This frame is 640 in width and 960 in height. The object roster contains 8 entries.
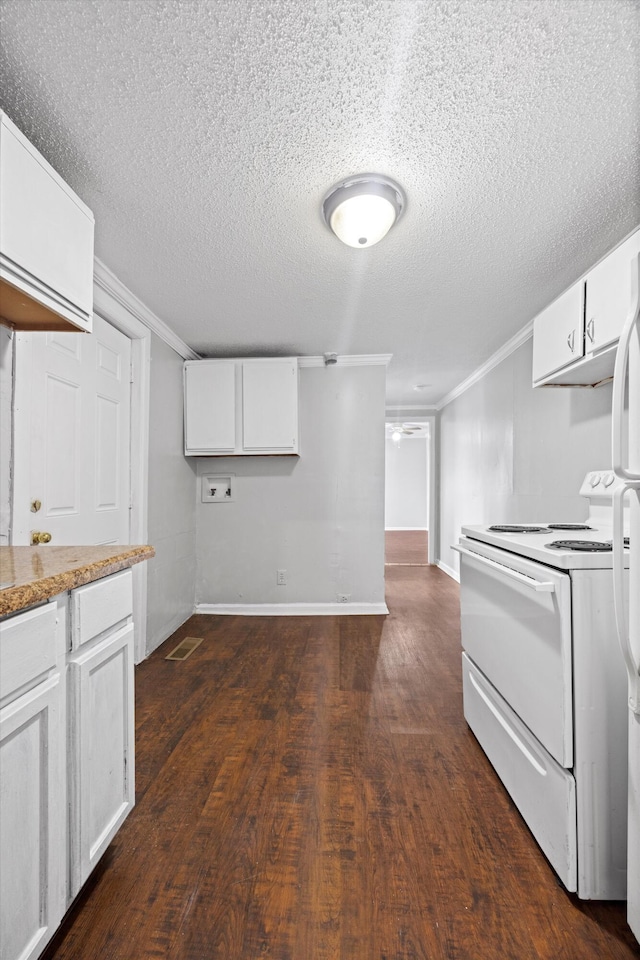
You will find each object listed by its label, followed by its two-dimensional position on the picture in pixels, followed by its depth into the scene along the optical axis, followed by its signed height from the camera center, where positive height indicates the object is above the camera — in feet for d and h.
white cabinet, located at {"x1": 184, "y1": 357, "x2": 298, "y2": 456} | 13.17 +2.16
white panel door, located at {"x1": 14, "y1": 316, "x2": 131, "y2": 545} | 6.40 +0.80
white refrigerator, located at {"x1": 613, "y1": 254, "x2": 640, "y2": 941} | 3.75 -0.52
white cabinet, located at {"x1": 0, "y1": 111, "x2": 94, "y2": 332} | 4.25 +2.43
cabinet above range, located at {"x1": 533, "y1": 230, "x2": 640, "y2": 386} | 5.88 +2.32
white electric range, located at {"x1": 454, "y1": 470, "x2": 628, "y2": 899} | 4.22 -2.14
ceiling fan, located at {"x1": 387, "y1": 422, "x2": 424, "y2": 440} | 23.59 +3.08
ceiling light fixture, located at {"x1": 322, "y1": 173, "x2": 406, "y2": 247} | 5.98 +3.69
